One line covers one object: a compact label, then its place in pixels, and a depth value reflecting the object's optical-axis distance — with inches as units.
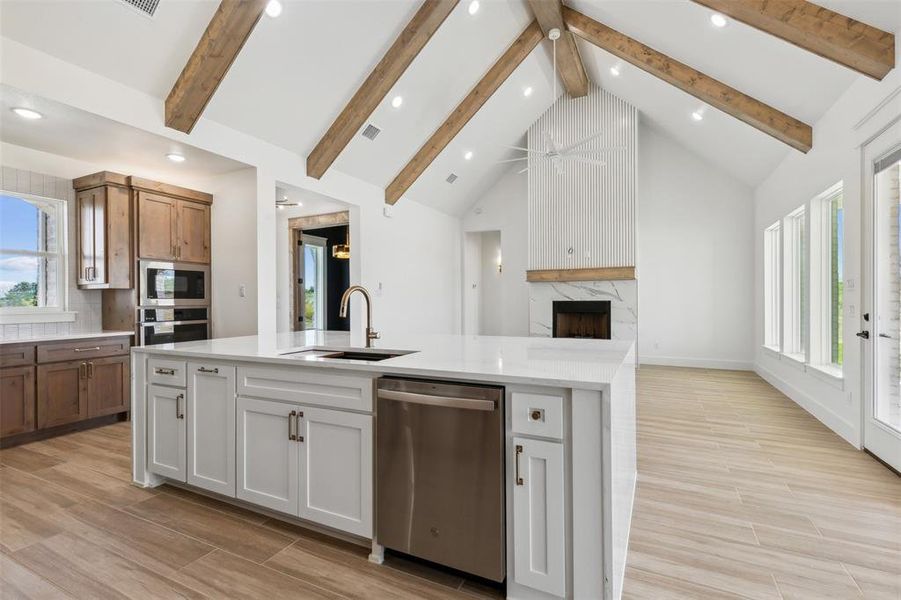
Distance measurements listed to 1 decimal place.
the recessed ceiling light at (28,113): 125.3
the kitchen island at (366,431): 58.8
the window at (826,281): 159.8
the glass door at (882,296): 116.2
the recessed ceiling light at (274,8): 126.1
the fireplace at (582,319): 274.0
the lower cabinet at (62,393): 145.6
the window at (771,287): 233.9
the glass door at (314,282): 277.9
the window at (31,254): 156.1
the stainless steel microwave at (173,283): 172.1
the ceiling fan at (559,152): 183.9
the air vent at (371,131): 198.3
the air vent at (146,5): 112.9
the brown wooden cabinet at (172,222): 171.0
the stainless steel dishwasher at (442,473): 64.7
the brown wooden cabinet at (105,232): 162.7
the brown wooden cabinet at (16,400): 136.2
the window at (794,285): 197.6
